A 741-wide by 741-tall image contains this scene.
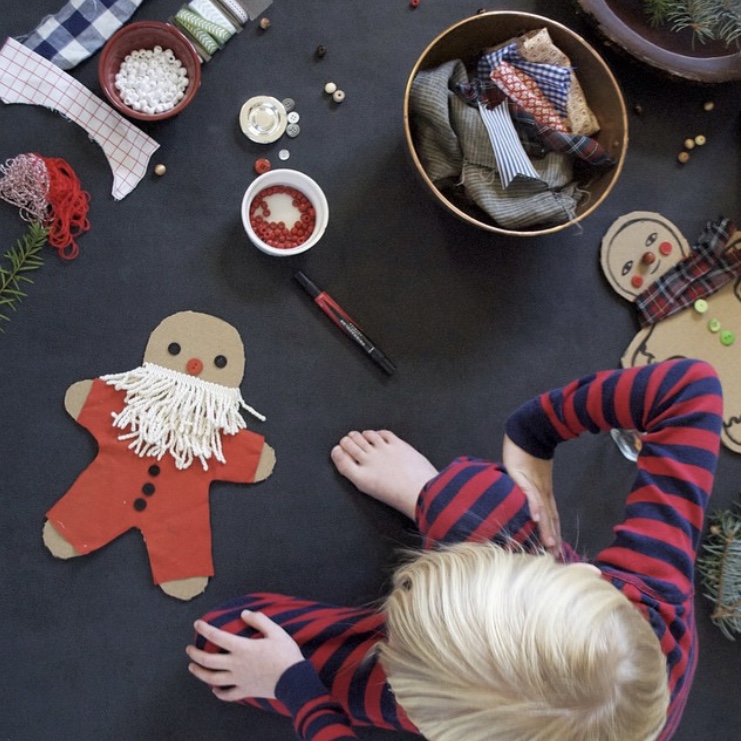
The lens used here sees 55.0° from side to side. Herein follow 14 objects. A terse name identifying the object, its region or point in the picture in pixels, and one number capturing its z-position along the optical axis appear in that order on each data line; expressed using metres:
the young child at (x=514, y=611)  0.60
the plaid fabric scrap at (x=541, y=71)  0.95
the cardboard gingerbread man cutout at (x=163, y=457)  0.97
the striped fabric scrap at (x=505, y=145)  0.93
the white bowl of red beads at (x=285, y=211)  0.98
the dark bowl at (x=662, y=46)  0.99
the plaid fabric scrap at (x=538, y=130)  0.95
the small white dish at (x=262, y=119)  1.02
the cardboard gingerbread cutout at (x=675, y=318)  1.06
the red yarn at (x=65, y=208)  0.97
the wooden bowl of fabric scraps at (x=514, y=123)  0.95
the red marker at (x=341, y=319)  1.01
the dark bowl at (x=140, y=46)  0.95
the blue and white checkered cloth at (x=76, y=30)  0.97
